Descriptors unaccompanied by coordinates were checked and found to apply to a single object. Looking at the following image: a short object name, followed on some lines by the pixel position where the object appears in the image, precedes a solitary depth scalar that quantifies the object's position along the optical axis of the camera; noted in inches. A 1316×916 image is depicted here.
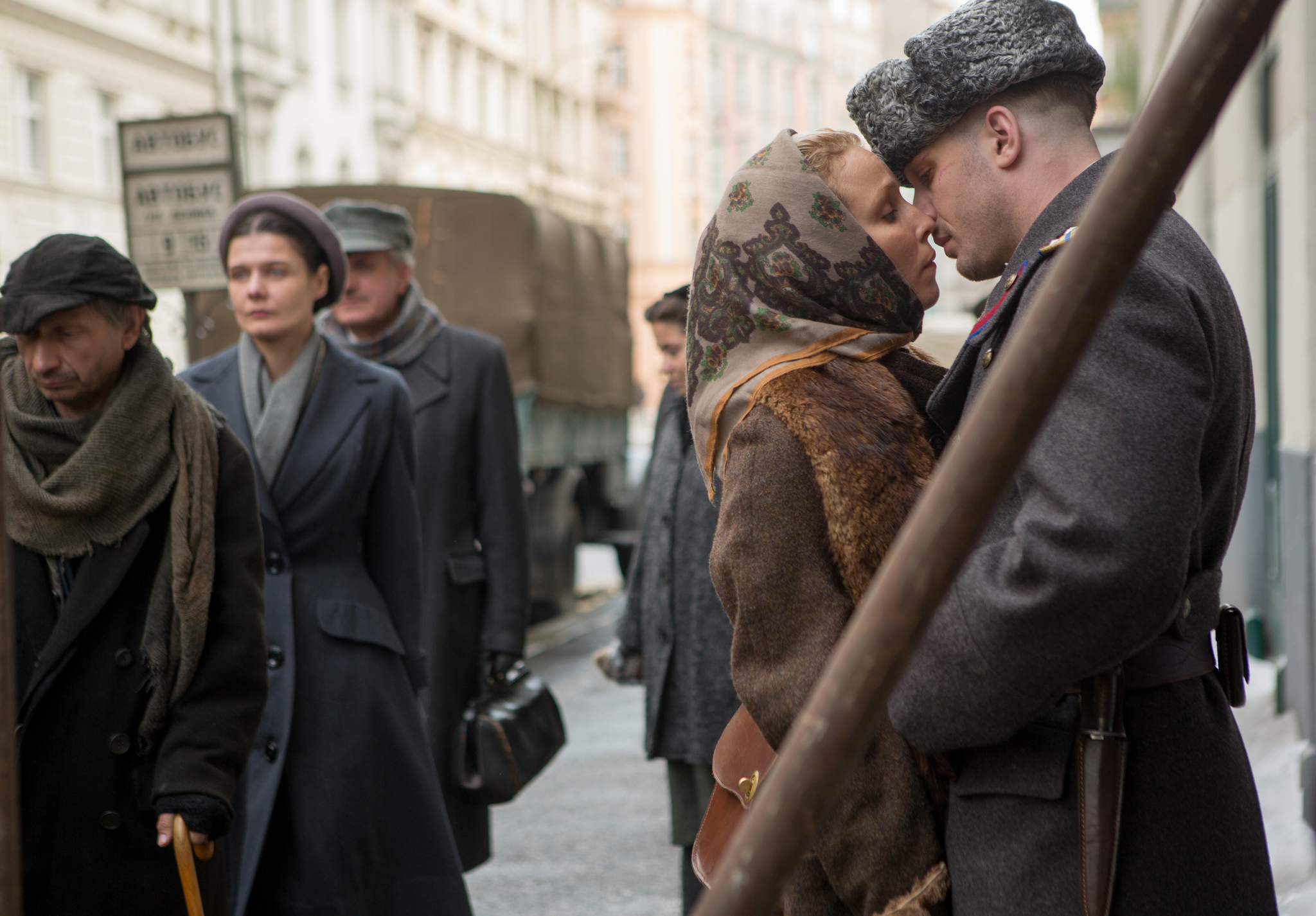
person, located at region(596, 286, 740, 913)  159.0
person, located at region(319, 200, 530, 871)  176.9
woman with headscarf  69.2
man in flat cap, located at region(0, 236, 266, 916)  104.1
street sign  283.0
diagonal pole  40.2
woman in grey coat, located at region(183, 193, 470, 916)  131.8
